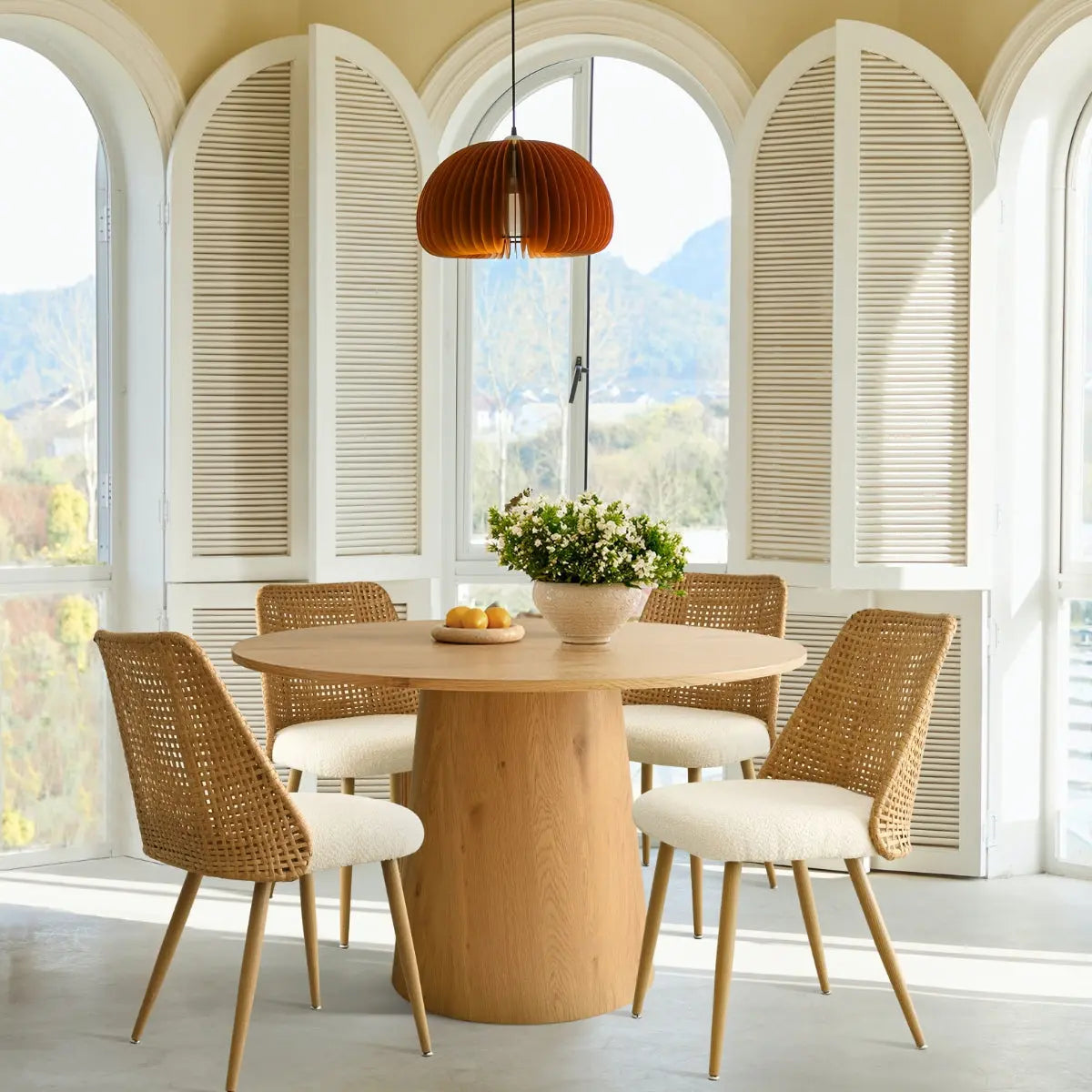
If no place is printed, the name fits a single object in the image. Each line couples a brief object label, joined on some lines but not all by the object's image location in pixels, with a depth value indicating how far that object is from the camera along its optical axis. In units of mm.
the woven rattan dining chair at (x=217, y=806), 2736
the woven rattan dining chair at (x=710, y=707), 3762
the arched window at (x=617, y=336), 4863
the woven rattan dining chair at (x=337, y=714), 3588
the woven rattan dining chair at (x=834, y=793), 2902
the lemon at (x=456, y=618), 3422
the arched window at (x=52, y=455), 4496
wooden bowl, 3373
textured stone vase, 3256
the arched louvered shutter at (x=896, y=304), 4281
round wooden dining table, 3121
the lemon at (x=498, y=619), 3459
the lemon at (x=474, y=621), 3416
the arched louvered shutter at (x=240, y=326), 4484
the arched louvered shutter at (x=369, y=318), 4453
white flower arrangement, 3230
